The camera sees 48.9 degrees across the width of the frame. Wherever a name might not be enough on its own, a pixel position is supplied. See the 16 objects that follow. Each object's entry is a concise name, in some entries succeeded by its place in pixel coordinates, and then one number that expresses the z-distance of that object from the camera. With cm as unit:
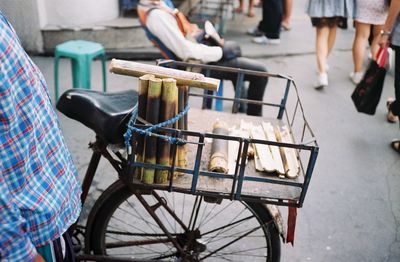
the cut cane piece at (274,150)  196
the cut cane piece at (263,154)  196
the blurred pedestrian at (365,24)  529
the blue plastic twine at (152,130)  171
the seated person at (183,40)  358
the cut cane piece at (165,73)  172
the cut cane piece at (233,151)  198
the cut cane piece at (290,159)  195
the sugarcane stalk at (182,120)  183
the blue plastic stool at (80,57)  434
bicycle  191
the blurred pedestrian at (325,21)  541
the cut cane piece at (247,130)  212
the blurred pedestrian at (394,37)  385
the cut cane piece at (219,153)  189
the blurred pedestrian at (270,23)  716
